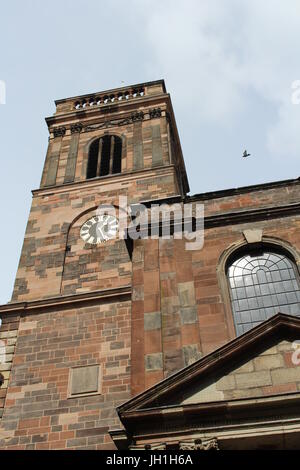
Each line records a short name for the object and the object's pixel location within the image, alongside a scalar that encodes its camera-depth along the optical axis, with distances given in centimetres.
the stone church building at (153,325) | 913
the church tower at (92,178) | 1717
